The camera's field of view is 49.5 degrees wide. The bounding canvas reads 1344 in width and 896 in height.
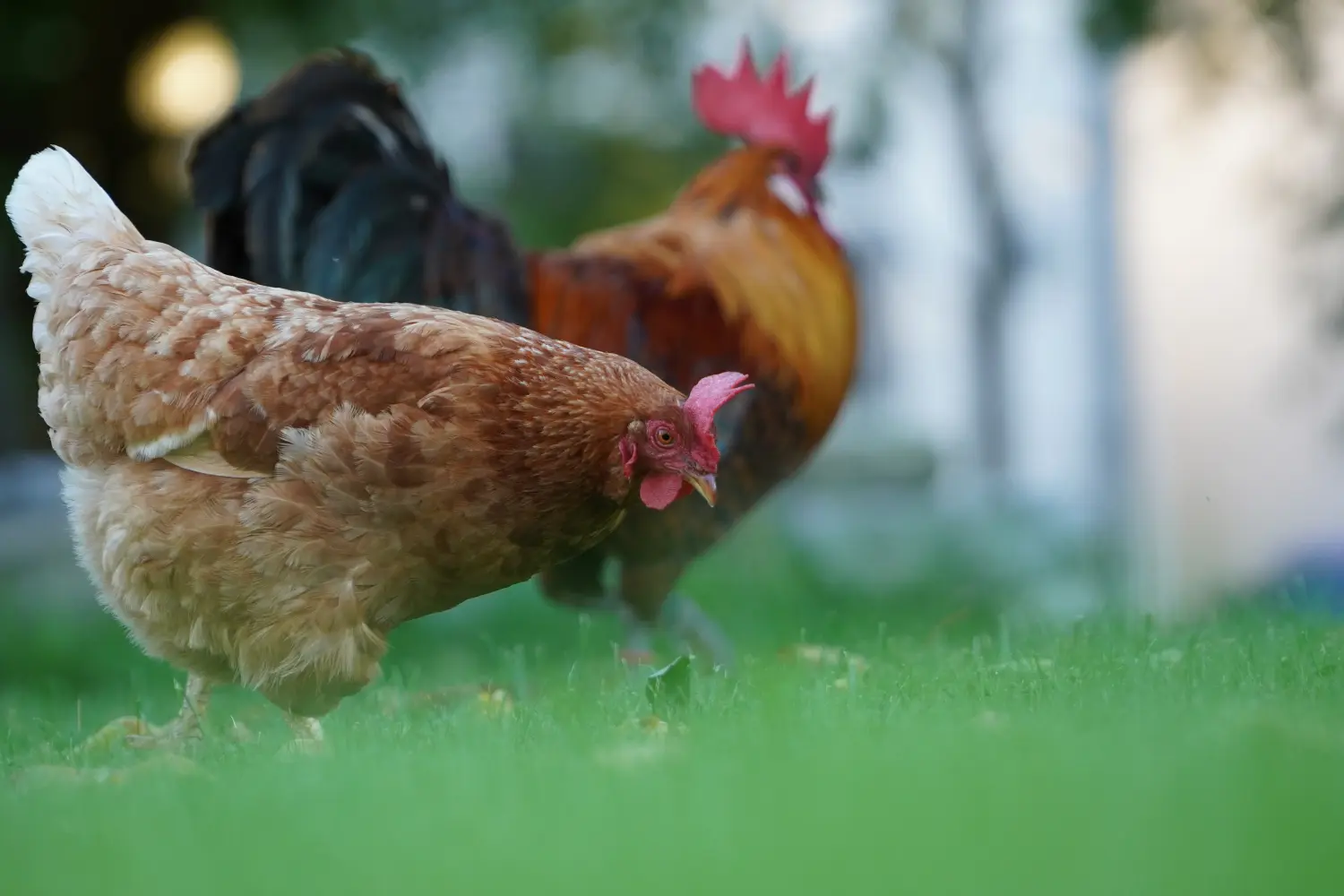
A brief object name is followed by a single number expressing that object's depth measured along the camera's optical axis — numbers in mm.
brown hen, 3391
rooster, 4961
